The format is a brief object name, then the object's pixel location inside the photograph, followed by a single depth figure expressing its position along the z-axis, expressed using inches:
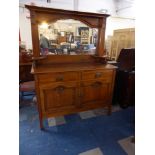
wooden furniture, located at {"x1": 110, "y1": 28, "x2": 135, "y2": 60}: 132.9
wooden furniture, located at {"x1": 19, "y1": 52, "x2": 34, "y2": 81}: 100.3
